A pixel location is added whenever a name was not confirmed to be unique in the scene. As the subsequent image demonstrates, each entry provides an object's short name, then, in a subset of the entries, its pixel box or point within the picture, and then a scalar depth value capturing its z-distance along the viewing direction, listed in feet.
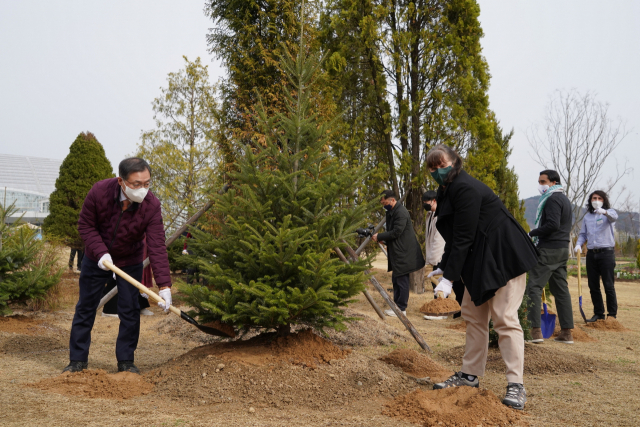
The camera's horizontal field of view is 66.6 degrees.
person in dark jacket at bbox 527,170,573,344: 19.08
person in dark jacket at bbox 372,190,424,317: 24.23
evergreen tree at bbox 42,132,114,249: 43.73
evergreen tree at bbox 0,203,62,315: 19.76
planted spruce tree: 11.98
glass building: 215.10
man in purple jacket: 13.12
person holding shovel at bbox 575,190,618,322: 24.23
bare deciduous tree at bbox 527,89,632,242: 63.21
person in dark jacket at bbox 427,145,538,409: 10.81
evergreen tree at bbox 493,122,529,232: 59.98
